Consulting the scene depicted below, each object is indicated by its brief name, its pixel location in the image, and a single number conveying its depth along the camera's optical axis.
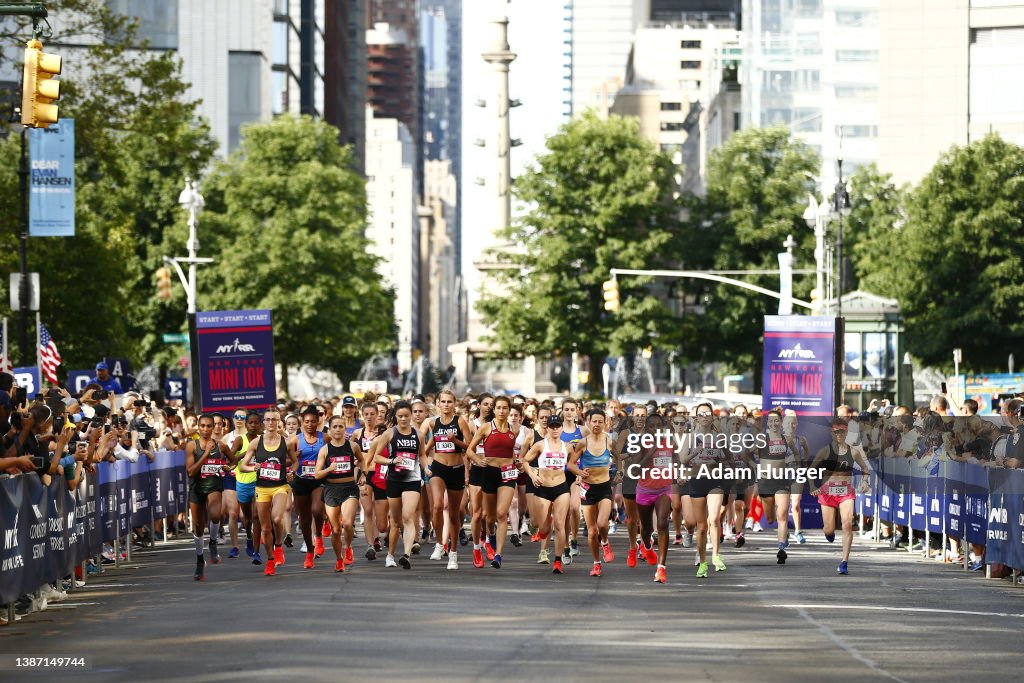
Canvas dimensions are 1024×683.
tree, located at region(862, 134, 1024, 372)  62.22
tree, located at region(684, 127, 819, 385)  69.56
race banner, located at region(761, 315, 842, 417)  33.56
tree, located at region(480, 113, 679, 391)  68.88
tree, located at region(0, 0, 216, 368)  33.25
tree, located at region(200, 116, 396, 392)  66.69
